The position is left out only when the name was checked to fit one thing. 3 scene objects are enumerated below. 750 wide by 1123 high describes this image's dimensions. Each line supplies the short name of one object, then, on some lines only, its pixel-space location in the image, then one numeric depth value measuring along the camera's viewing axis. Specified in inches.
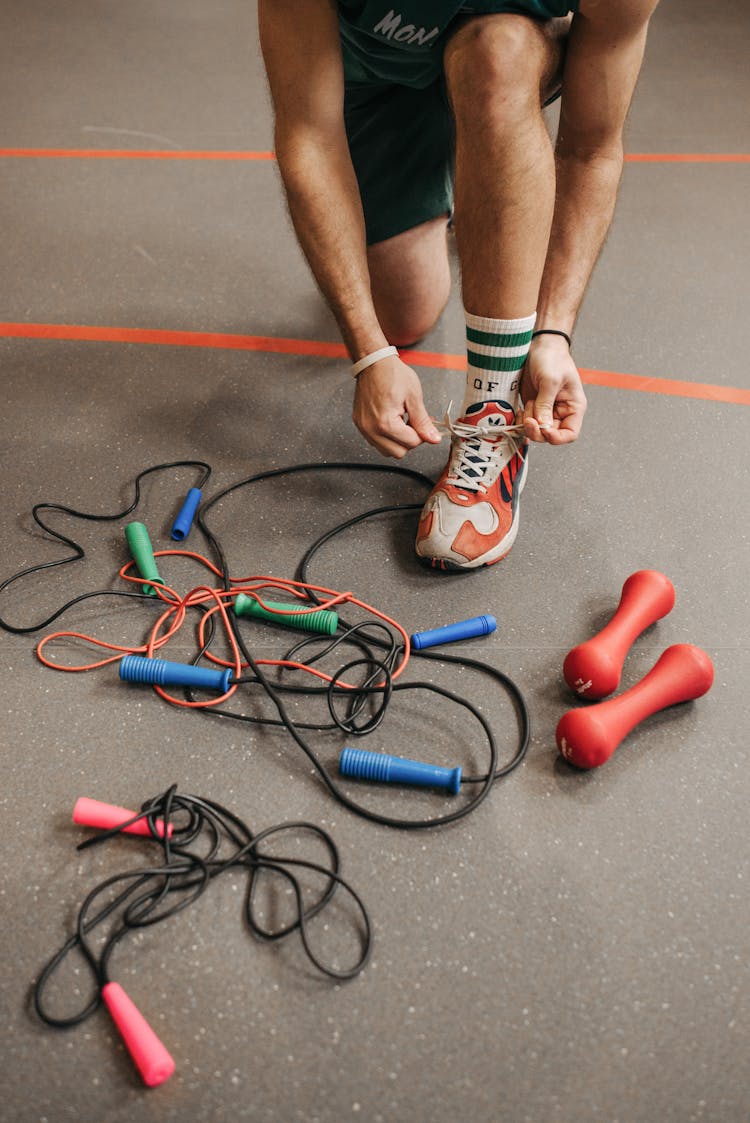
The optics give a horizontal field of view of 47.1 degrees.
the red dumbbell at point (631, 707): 34.7
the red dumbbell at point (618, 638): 37.4
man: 41.4
